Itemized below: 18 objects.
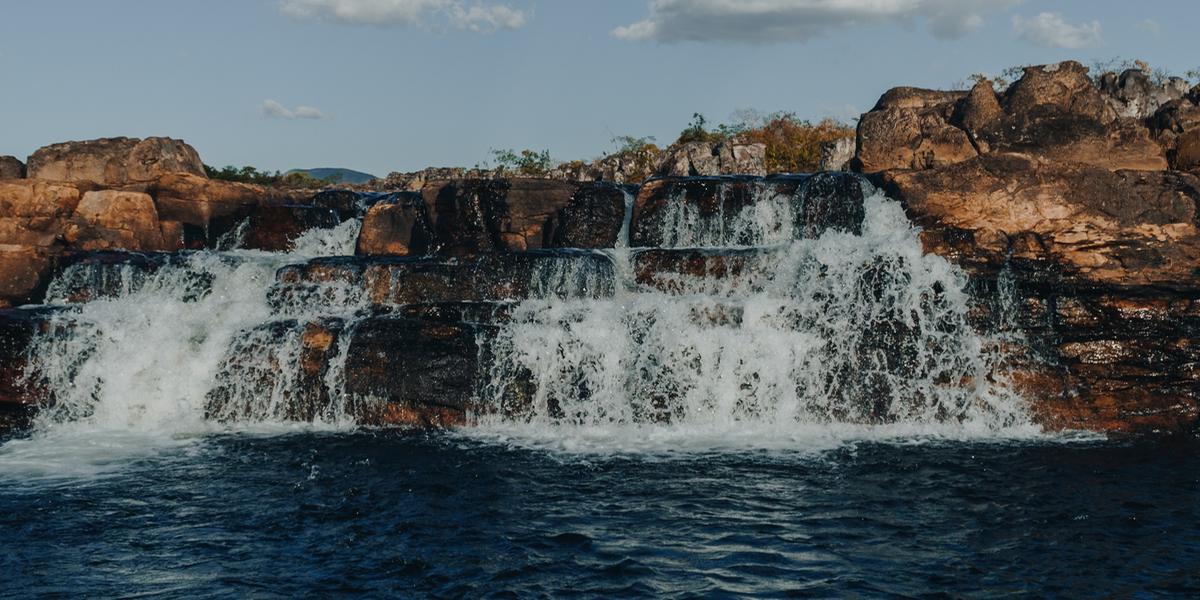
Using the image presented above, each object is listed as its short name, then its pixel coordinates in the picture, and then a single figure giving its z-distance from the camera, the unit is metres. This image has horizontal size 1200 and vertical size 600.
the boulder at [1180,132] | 18.55
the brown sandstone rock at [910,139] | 20.44
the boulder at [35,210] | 22.50
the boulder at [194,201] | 23.83
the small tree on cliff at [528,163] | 35.75
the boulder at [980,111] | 20.23
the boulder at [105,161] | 26.19
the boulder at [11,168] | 26.23
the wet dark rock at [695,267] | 17.22
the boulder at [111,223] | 22.69
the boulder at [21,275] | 19.30
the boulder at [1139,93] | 23.23
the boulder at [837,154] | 28.78
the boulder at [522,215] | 21.02
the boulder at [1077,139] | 18.83
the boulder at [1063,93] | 19.33
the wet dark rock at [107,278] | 19.27
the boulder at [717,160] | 29.41
